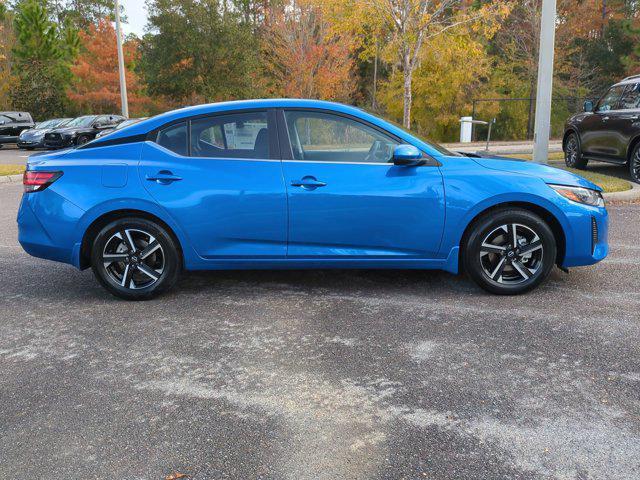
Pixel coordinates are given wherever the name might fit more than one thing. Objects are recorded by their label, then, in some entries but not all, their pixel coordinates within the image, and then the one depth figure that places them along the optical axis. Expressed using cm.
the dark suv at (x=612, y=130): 1139
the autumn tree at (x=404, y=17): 1619
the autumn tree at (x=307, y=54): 2659
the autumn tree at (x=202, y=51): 3016
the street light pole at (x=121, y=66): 2539
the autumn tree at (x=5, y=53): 4109
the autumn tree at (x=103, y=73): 3622
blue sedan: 498
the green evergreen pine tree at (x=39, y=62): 3862
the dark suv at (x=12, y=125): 2869
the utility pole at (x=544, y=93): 1059
